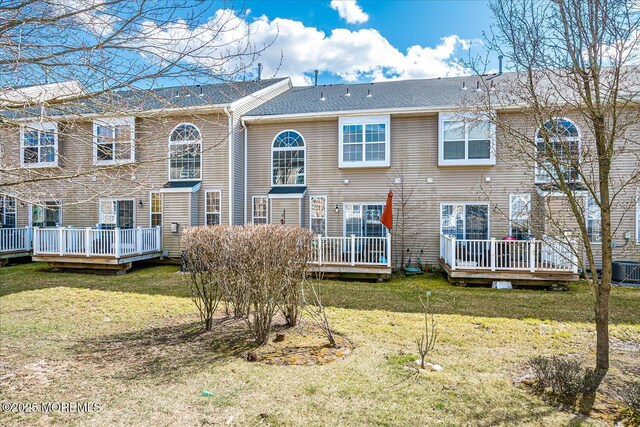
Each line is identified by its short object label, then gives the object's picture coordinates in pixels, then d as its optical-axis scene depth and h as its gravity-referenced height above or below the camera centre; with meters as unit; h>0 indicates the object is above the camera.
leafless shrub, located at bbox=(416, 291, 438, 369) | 4.38 -1.85
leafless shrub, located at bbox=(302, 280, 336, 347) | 5.03 -1.77
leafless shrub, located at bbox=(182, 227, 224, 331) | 5.34 -0.68
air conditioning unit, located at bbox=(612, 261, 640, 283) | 10.12 -1.59
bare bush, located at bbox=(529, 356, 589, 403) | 3.68 -1.73
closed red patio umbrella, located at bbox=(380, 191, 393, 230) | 11.16 +0.02
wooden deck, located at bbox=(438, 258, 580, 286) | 9.51 -1.64
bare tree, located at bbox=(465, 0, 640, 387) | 3.76 +1.68
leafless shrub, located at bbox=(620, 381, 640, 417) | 3.34 -1.75
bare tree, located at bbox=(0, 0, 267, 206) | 3.24 +1.57
